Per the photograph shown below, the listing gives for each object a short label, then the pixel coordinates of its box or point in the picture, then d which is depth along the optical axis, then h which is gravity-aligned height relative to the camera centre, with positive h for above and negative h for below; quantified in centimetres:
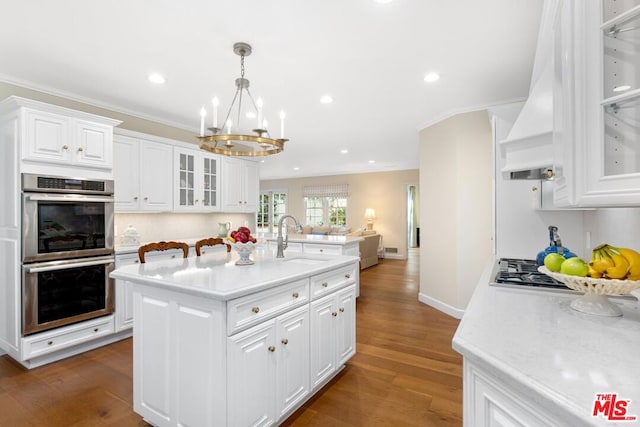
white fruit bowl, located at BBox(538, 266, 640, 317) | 102 -27
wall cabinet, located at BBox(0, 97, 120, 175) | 256 +72
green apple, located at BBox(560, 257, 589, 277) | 112 -20
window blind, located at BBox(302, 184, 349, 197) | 973 +81
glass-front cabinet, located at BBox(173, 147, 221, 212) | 412 +49
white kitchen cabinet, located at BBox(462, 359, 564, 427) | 70 -48
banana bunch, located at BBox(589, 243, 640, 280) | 103 -17
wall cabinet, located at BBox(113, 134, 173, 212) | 349 +49
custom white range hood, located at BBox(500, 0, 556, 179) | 145 +41
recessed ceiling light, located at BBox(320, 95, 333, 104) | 342 +132
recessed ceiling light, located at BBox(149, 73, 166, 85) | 286 +131
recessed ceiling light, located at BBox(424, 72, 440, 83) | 283 +130
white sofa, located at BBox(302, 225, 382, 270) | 702 -78
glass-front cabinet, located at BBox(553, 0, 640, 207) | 87 +33
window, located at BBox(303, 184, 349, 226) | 984 +37
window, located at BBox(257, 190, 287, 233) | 1105 +25
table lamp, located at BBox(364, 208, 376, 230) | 910 -4
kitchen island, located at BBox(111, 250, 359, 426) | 151 -70
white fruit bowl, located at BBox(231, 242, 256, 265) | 214 -25
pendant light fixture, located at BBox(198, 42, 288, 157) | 218 +58
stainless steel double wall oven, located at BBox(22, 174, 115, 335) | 255 -32
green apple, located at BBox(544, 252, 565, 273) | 131 -21
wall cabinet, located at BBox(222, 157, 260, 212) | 485 +50
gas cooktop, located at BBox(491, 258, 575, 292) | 153 -35
